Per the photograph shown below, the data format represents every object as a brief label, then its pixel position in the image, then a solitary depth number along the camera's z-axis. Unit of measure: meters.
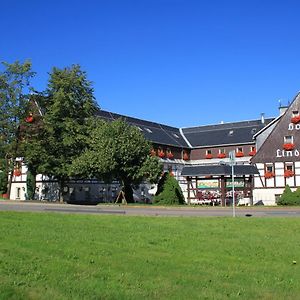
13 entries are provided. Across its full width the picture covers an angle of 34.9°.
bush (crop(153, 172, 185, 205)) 42.69
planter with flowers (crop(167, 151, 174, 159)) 69.69
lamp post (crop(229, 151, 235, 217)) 24.02
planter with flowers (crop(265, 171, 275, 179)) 53.16
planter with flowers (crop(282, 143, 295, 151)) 53.84
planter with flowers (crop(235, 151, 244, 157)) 70.38
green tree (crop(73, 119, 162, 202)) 42.38
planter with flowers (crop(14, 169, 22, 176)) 58.84
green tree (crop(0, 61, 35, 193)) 50.44
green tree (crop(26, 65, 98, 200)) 46.28
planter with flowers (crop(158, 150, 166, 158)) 67.31
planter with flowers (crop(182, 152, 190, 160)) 74.12
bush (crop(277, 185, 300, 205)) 43.50
